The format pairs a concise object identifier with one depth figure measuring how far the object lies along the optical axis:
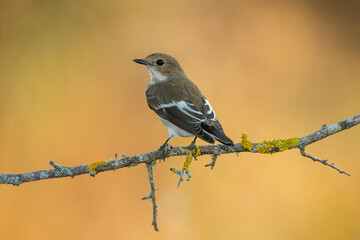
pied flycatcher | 7.02
